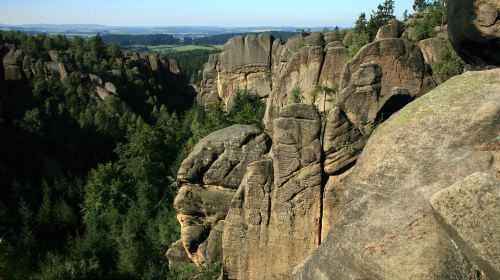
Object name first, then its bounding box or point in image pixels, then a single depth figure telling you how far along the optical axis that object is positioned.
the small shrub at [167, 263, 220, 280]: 20.41
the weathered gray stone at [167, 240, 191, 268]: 24.08
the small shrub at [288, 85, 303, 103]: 34.19
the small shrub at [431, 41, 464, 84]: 23.12
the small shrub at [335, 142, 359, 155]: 17.42
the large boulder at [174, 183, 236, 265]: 21.61
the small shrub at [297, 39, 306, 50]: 44.41
